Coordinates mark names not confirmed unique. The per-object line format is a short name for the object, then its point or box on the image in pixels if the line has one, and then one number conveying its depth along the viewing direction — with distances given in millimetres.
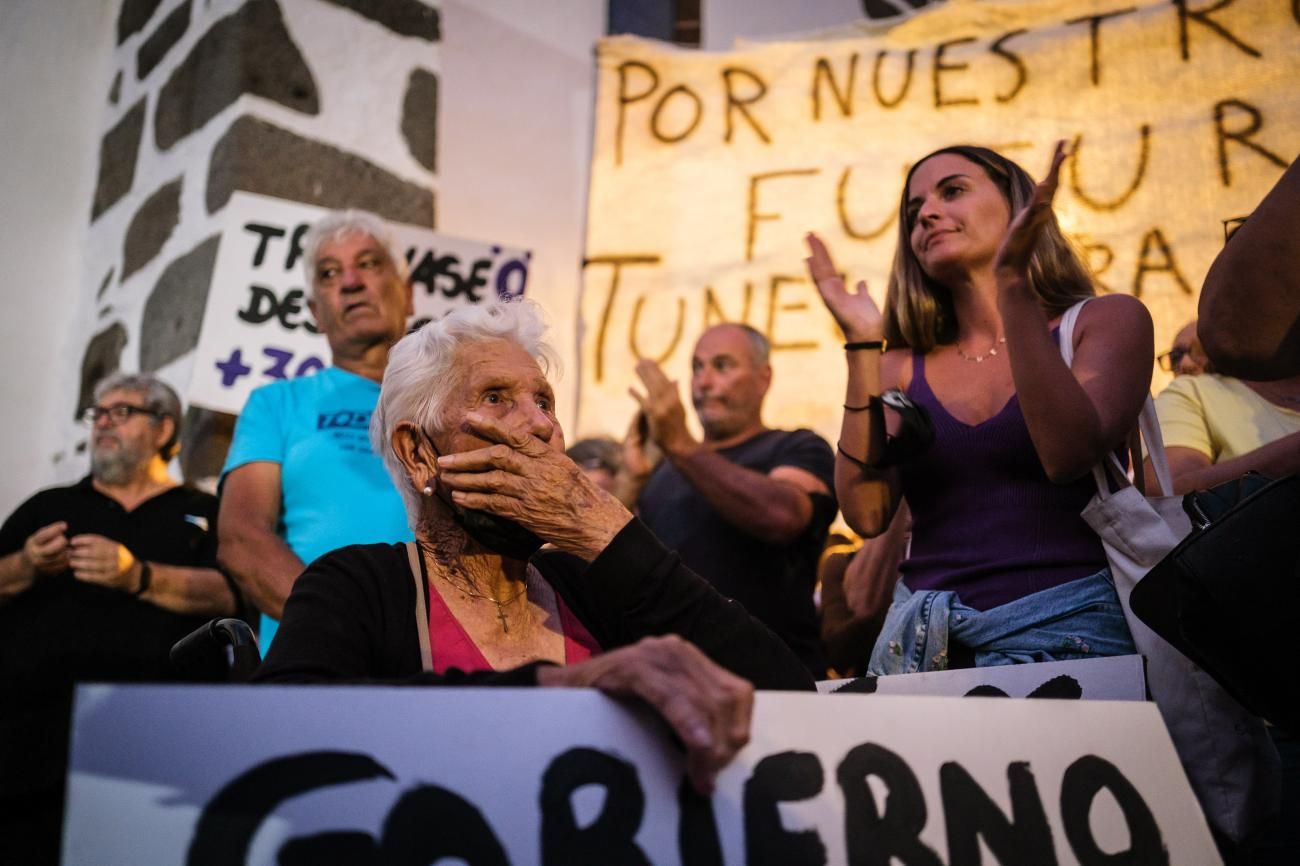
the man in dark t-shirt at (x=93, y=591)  3211
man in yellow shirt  2590
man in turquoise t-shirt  2980
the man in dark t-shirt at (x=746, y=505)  3154
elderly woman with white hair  1701
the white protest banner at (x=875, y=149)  4184
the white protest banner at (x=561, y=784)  1137
